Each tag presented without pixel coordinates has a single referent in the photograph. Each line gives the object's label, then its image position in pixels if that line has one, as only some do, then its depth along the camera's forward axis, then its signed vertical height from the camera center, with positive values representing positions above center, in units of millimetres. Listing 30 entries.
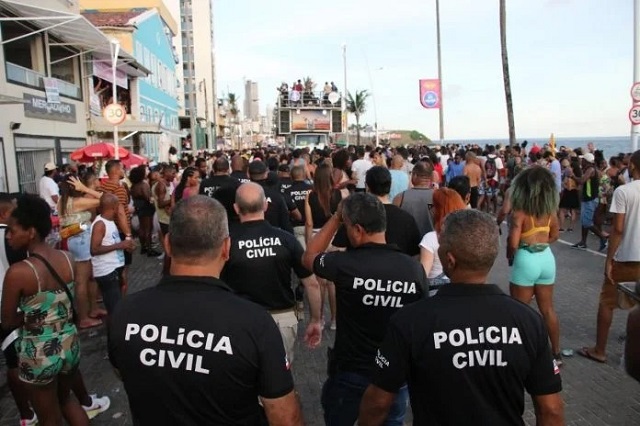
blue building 28023 +5606
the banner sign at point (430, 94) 25516 +2951
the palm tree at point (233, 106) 103750 +11511
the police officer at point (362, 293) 2881 -752
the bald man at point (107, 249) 5602 -878
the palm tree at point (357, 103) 61775 +6469
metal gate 14828 +116
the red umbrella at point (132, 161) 15512 +157
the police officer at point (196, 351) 1901 -686
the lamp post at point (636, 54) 12430 +2189
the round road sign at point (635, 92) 11891 +1239
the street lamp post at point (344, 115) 29359 +2397
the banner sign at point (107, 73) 21384 +4061
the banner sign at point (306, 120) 27656 +2057
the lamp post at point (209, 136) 63941 +3446
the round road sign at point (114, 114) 13930 +1400
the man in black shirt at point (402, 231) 4066 -583
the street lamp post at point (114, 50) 15969 +3737
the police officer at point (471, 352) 1995 -762
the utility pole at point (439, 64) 29819 +5284
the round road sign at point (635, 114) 12055 +744
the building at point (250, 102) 181875 +20844
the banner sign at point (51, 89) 16230 +2497
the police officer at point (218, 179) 7281 -232
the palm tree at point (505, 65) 20562 +3427
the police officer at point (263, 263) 3701 -723
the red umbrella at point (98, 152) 14023 +402
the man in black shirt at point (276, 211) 5930 -568
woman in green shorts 4574 -742
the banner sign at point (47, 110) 15016 +1880
